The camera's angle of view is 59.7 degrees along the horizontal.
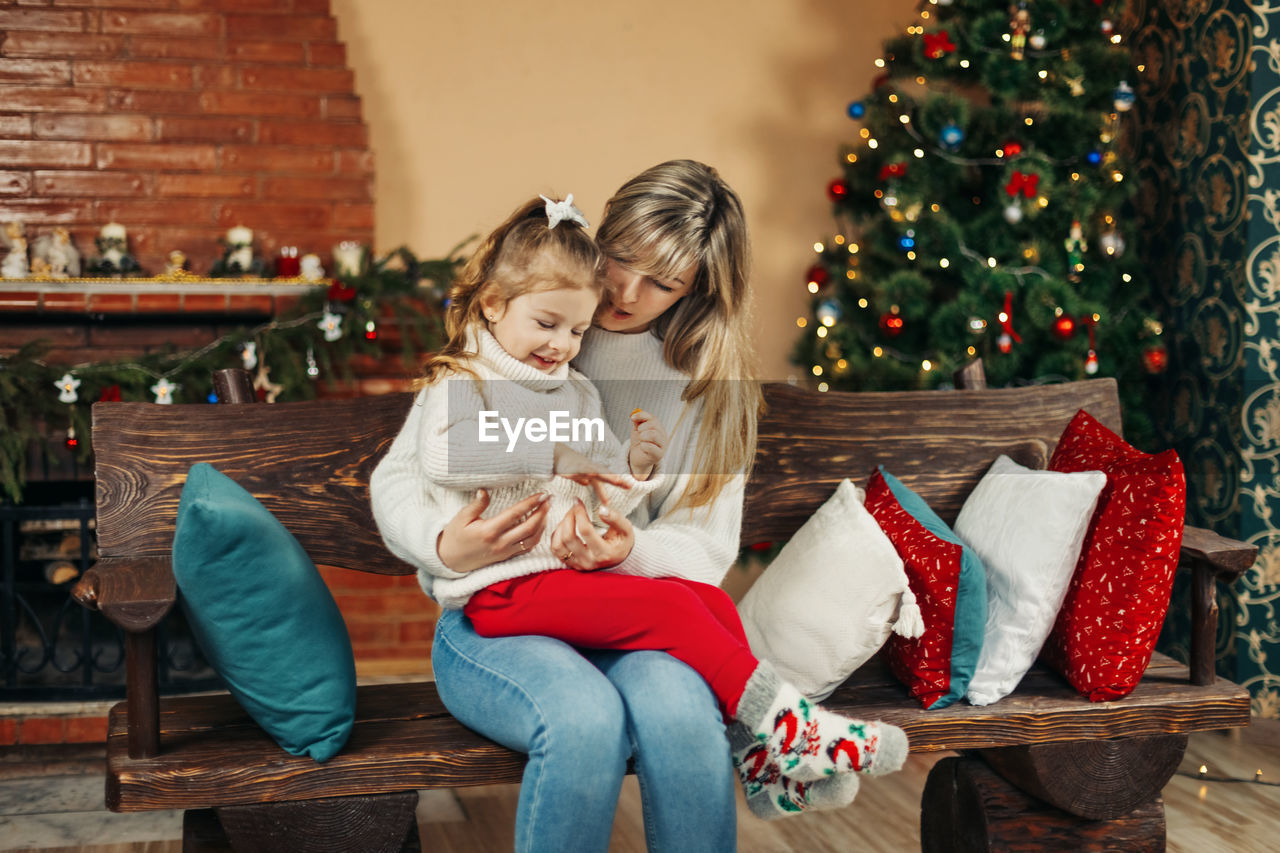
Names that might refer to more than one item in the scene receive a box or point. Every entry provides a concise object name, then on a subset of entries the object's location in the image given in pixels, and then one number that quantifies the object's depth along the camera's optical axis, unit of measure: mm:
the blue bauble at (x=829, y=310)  3219
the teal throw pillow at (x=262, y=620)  1329
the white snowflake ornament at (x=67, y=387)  2588
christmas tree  2922
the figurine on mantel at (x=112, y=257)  2900
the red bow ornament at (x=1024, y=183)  2898
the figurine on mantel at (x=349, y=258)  2969
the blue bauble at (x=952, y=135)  2943
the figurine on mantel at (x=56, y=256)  2875
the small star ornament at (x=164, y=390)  2641
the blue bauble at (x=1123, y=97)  2914
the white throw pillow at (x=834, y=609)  1613
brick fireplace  2895
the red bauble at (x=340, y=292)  2836
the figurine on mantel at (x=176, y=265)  2945
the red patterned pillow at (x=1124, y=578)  1635
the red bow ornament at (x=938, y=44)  2943
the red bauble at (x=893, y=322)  3059
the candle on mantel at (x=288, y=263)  2979
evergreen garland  2590
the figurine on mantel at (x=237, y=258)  2951
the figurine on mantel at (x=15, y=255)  2846
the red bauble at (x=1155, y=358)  2912
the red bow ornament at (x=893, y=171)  3028
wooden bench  1399
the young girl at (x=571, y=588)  1408
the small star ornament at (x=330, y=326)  2803
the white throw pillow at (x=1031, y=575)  1678
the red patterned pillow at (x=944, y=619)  1644
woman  1348
